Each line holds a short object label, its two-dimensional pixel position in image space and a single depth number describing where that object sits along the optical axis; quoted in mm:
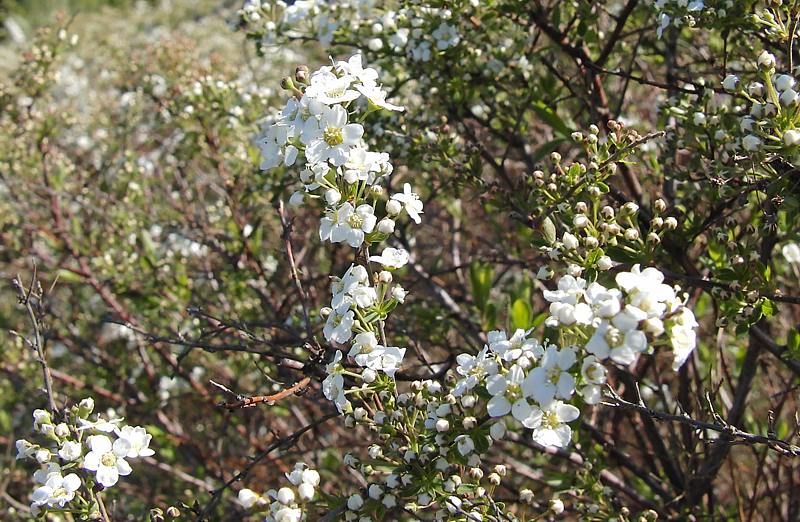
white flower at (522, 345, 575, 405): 276
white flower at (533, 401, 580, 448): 284
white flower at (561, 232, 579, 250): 297
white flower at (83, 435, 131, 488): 306
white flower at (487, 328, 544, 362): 285
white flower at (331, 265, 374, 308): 299
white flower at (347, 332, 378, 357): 297
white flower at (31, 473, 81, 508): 301
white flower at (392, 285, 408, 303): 299
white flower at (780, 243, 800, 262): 396
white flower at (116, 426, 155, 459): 314
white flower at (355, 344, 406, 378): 297
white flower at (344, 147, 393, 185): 300
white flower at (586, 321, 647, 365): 270
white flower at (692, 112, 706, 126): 343
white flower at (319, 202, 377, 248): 300
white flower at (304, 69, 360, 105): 296
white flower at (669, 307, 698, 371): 274
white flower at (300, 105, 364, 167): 296
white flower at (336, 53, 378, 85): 305
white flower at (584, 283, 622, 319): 272
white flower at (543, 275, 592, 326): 275
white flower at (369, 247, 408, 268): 306
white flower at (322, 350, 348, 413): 297
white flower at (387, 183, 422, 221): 311
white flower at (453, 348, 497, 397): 295
